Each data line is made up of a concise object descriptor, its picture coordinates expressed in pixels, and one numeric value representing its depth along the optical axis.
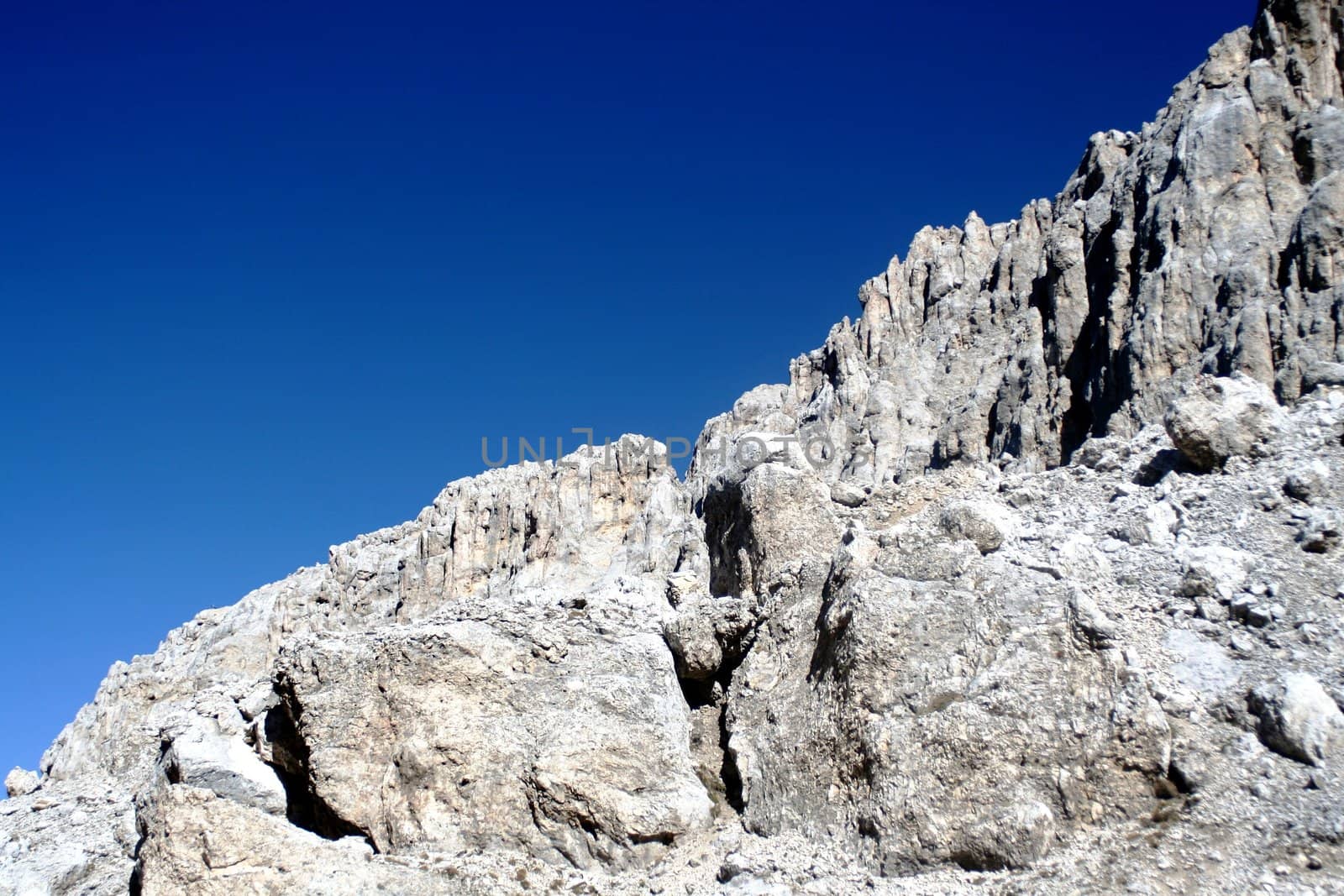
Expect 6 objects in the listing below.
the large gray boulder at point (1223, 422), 20.05
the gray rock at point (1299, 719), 14.24
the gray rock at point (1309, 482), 18.41
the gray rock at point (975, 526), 19.03
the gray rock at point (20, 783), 27.67
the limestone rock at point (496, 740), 17.64
